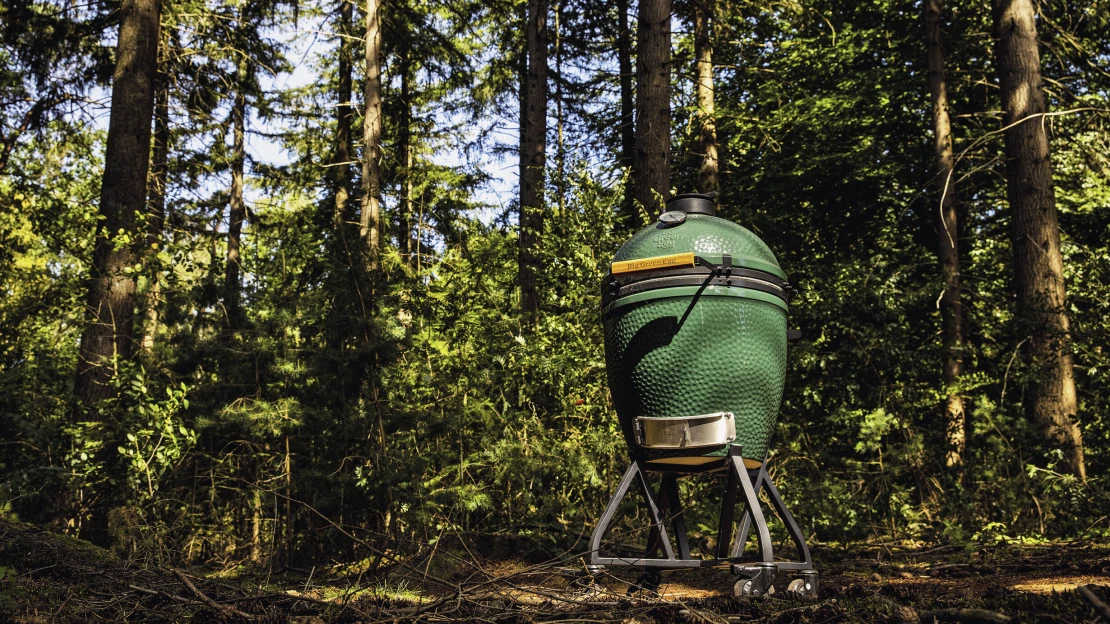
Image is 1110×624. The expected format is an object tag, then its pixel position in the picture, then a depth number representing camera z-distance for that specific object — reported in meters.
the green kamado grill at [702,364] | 4.41
